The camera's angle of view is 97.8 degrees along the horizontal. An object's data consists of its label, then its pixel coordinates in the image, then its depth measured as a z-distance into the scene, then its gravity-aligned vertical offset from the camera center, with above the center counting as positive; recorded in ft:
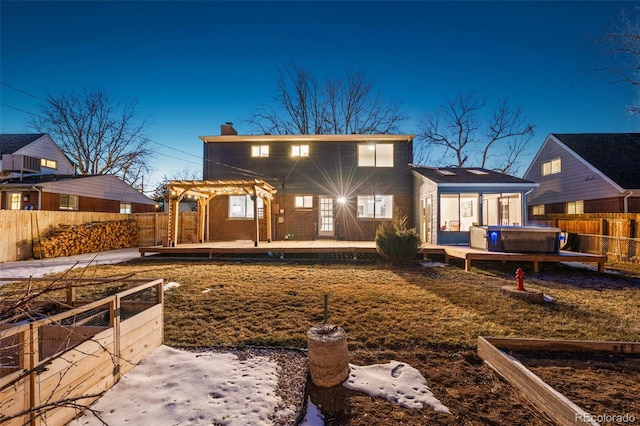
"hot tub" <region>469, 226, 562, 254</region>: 27.96 -2.23
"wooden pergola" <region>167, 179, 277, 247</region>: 36.24 +3.80
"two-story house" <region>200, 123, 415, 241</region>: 45.91 +6.21
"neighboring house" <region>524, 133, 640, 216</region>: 45.09 +7.89
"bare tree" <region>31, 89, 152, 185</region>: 82.17 +27.01
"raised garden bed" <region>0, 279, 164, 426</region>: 6.50 -4.18
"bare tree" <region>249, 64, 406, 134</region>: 75.72 +30.94
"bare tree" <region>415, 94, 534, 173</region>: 79.56 +24.52
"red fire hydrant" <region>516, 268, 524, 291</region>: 18.70 -4.26
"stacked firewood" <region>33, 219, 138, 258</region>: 36.40 -2.90
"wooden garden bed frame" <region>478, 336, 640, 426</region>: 7.00 -5.10
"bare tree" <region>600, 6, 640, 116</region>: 38.01 +23.75
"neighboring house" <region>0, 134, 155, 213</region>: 48.47 +6.67
